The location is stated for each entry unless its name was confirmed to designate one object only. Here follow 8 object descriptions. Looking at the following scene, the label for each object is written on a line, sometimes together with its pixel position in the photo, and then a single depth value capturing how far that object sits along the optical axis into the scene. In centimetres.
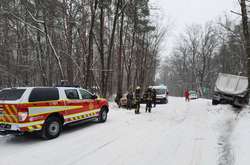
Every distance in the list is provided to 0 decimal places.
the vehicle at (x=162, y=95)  1866
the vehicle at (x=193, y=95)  3130
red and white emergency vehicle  512
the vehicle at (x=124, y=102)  1366
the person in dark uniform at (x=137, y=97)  1118
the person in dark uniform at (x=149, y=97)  1191
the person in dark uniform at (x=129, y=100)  1323
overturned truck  1331
